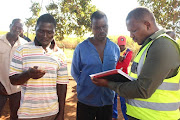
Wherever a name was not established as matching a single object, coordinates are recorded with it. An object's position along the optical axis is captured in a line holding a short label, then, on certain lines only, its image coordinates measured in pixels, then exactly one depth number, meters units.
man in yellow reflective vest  1.22
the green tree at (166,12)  6.77
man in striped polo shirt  1.66
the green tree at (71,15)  6.79
